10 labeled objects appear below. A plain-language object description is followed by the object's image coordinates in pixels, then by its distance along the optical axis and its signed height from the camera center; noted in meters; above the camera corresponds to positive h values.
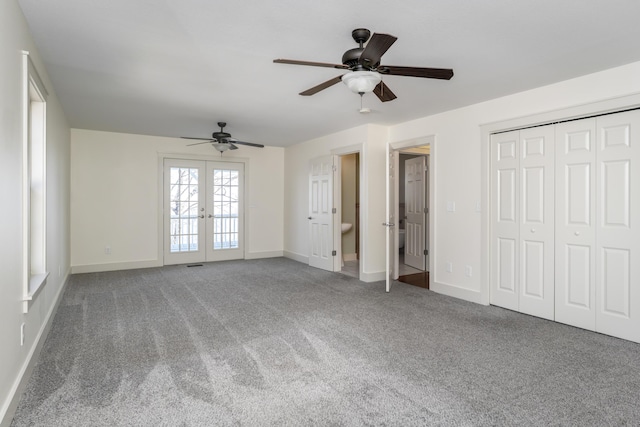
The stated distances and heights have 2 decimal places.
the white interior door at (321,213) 6.23 +0.01
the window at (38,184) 2.98 +0.27
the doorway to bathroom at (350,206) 7.55 +0.16
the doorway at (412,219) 4.90 -0.09
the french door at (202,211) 6.80 +0.06
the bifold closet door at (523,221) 3.67 -0.09
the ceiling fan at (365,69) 2.33 +1.00
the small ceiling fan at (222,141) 5.30 +1.10
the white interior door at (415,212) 6.39 +0.02
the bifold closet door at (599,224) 3.10 -0.11
